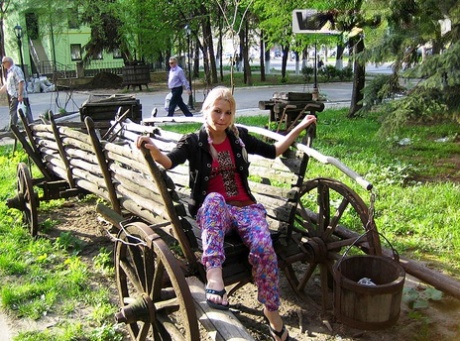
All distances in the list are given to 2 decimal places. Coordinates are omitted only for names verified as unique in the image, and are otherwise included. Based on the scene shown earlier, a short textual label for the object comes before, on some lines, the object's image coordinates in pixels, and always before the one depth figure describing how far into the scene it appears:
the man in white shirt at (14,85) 11.61
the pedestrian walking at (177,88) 14.50
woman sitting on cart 3.12
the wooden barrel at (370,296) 2.98
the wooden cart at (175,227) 3.06
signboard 10.16
